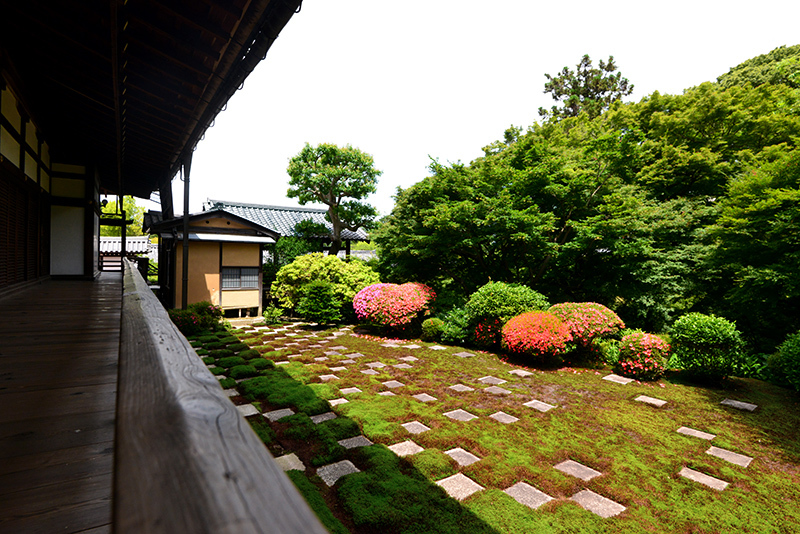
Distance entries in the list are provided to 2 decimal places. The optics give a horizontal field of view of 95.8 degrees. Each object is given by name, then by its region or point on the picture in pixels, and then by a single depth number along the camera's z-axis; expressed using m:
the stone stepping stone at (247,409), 4.57
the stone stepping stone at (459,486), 3.03
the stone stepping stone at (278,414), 4.48
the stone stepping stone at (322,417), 4.40
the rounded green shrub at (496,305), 8.52
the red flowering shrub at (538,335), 7.13
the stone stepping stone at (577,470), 3.39
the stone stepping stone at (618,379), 6.50
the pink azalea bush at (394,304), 9.98
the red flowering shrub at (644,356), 6.50
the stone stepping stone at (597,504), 2.88
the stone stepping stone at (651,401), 5.41
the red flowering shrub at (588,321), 7.41
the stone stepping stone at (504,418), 4.62
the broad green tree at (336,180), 14.90
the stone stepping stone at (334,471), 3.21
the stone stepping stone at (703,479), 3.30
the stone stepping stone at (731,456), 3.75
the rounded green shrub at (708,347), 6.06
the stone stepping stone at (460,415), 4.65
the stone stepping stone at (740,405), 5.27
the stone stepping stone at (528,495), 2.95
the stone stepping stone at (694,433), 4.31
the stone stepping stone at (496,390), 5.73
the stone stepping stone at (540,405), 5.09
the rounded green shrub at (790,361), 5.76
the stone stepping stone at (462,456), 3.54
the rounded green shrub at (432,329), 9.69
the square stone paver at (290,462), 3.38
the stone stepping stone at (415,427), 4.22
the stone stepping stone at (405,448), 3.70
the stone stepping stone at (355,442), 3.81
